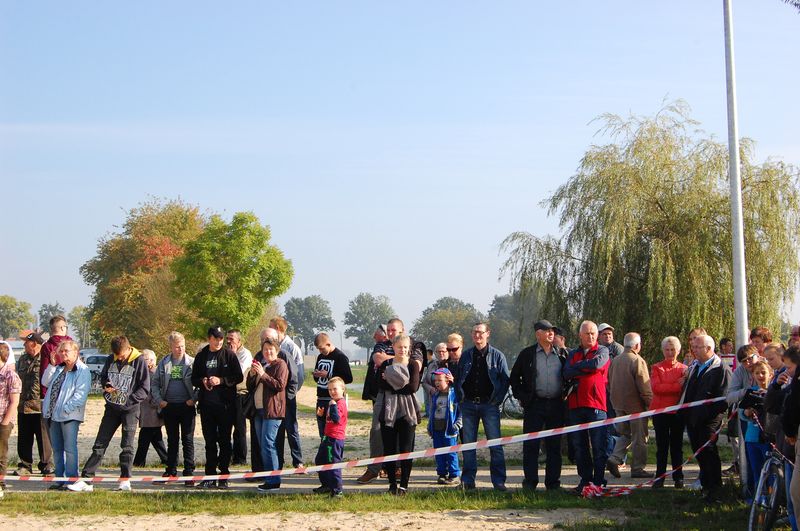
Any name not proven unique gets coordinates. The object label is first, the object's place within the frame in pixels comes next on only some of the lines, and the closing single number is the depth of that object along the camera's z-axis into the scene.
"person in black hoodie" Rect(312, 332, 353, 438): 12.50
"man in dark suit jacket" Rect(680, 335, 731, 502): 10.45
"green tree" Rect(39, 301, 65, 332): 166.00
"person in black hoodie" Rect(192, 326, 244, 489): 12.03
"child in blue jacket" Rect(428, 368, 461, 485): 11.70
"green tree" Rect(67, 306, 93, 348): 125.31
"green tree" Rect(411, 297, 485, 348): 123.62
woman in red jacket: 11.80
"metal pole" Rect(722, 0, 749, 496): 11.68
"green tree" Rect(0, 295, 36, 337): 154.75
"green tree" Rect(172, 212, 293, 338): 45.88
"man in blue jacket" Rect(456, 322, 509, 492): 11.43
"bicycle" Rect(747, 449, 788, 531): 8.11
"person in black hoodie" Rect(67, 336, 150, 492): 11.82
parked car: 42.67
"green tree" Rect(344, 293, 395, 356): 198.00
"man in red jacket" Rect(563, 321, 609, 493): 10.97
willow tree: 18.91
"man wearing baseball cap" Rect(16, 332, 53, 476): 13.37
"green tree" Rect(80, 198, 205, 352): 54.03
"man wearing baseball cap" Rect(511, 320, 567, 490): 11.30
